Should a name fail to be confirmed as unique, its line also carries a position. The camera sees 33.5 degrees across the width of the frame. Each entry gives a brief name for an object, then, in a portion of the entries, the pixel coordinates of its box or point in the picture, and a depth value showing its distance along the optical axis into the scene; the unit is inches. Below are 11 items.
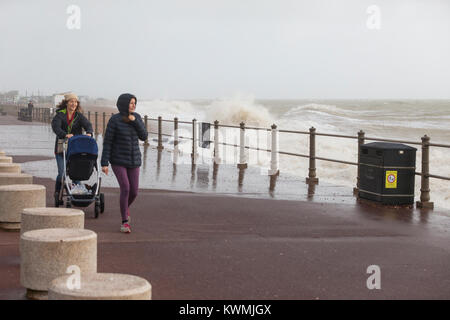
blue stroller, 437.1
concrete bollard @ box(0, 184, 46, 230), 370.9
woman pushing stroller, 460.1
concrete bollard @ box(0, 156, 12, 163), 590.6
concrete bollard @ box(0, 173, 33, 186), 446.6
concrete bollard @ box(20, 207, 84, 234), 290.2
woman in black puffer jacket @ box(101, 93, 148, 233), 380.8
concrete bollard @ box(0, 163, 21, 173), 519.2
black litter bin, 512.4
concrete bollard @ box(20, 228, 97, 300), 232.5
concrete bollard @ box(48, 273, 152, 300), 183.0
